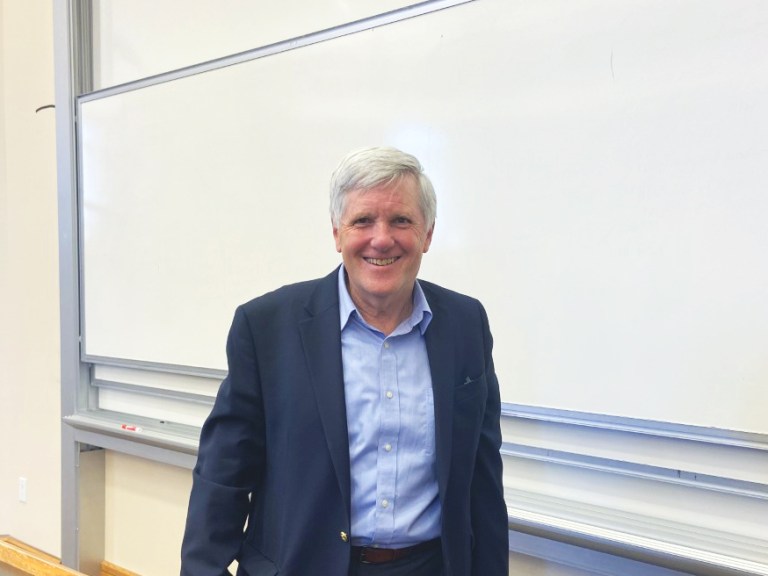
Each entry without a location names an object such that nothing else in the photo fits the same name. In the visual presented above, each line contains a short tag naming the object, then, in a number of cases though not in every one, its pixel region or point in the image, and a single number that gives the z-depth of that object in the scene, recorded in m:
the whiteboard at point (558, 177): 1.25
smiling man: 0.94
